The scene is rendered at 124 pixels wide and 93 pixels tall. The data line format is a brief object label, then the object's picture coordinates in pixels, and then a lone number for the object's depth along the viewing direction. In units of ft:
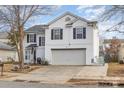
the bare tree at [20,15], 27.64
